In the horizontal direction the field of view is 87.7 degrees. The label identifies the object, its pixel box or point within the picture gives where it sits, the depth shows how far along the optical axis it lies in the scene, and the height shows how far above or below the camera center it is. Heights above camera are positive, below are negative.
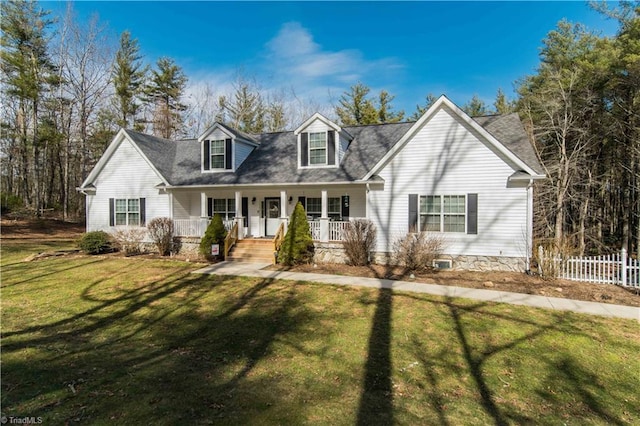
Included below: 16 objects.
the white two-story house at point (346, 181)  11.86 +1.29
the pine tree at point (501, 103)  31.66 +10.57
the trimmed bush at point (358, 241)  12.72 -1.14
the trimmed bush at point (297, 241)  12.89 -1.17
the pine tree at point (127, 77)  30.70 +12.63
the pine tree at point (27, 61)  23.45 +11.13
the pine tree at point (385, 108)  33.16 +10.29
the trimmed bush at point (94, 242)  15.05 -1.37
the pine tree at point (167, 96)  33.41 +11.93
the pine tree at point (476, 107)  35.24 +11.16
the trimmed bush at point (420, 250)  11.95 -1.40
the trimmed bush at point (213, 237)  13.73 -1.04
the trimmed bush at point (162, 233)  15.04 -0.95
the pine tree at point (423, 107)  34.81 +11.05
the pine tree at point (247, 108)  32.94 +10.29
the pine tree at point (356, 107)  32.50 +10.51
